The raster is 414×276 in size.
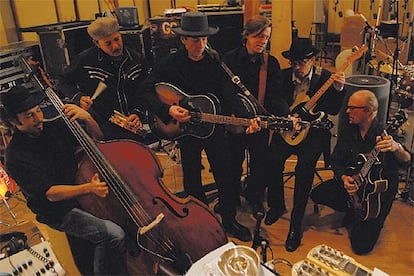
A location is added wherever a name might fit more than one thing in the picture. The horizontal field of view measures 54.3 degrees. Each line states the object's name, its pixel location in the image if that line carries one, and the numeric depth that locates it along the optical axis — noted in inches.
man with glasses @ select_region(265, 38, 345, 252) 92.7
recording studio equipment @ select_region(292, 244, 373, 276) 69.5
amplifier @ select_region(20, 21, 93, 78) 78.3
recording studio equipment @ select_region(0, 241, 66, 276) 81.9
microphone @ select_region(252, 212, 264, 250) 77.8
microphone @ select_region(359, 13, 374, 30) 89.8
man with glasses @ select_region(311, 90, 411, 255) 95.0
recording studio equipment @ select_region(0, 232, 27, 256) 83.7
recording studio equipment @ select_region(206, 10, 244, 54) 92.6
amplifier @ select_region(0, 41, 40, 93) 73.6
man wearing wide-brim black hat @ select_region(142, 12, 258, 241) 88.4
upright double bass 80.7
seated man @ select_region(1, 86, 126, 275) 72.9
